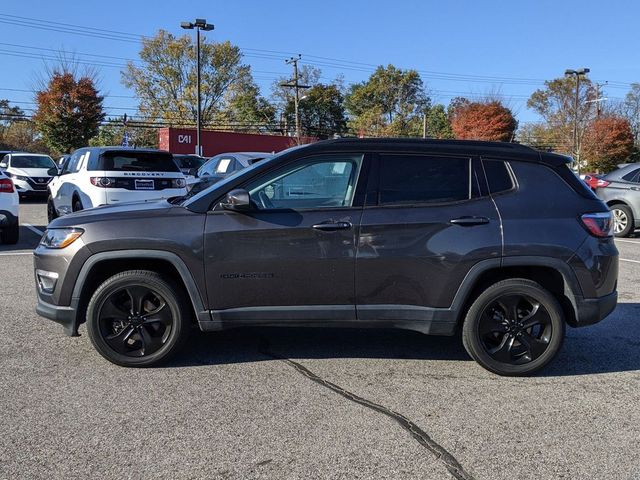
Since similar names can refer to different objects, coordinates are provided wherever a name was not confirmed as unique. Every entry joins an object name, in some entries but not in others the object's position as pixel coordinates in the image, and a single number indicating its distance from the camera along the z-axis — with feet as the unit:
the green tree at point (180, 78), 182.19
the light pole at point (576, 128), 130.54
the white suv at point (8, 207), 33.99
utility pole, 155.12
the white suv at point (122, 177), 34.24
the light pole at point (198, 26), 97.81
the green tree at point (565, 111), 141.38
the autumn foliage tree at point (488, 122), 147.23
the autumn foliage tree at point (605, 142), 135.95
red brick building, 132.82
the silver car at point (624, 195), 43.68
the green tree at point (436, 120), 223.90
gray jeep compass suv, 14.43
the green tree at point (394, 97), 217.97
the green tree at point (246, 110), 189.47
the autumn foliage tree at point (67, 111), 115.55
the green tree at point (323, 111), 220.64
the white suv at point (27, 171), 65.00
